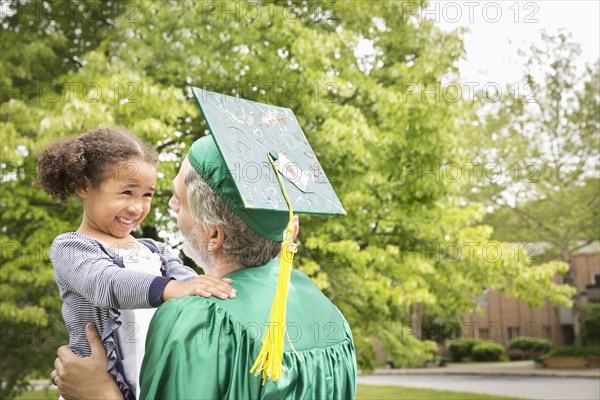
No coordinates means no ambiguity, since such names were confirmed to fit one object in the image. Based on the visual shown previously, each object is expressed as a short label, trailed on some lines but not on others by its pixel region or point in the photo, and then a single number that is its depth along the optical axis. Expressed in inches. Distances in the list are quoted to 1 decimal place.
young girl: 83.4
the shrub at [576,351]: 1141.1
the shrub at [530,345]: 1523.1
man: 68.9
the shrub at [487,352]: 1540.4
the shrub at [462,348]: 1565.0
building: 1577.3
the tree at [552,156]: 960.9
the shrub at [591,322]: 1315.2
